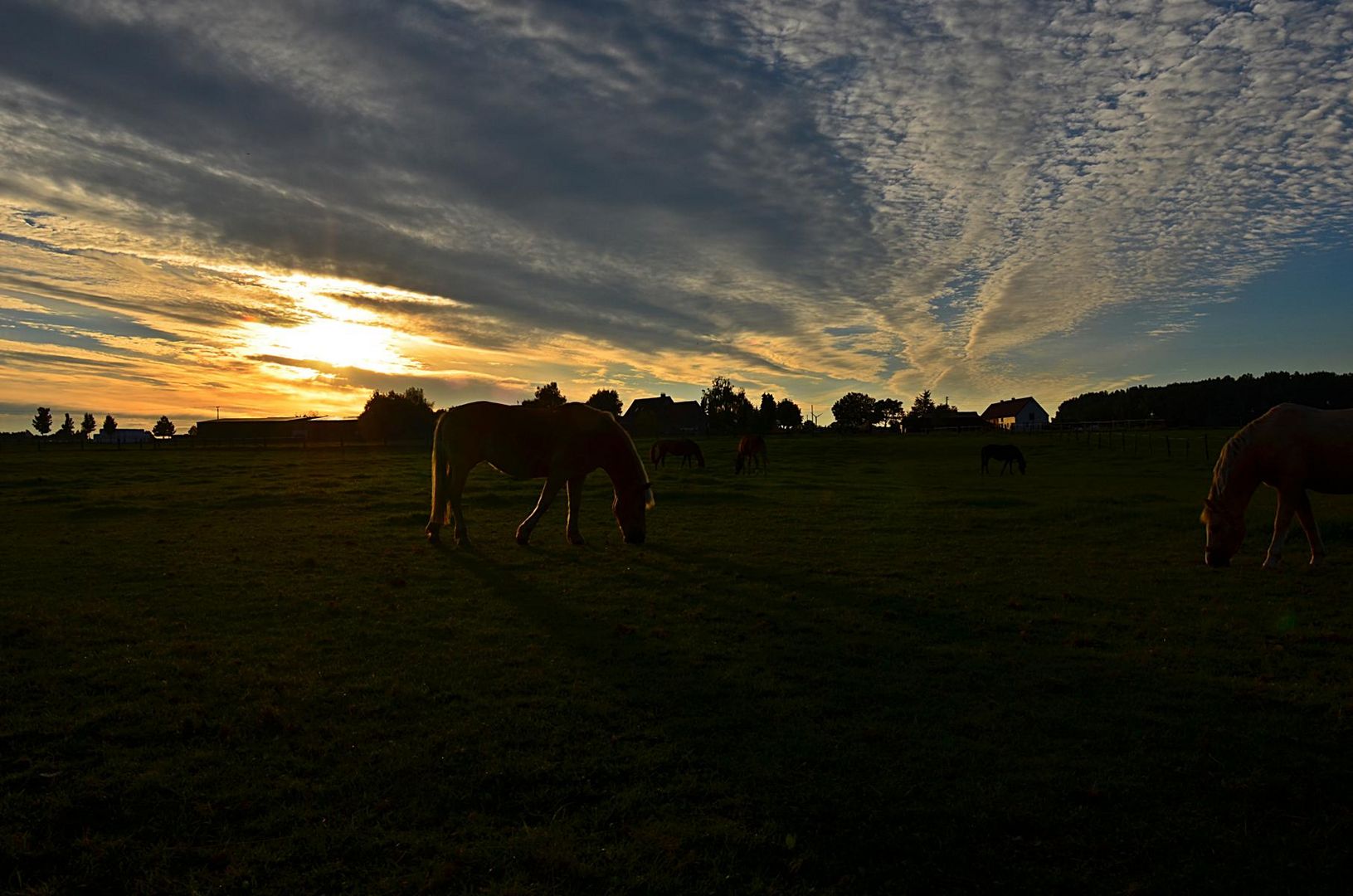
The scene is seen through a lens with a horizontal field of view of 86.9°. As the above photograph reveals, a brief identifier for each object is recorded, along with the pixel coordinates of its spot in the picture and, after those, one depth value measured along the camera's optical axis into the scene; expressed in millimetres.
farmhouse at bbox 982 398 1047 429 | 127500
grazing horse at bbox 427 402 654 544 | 13125
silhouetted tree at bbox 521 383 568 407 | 96600
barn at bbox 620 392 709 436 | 115000
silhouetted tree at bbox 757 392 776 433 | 105875
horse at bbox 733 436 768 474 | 36641
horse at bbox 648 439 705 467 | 40156
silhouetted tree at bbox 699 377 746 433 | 108688
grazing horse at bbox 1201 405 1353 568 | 11047
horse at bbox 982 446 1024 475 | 37156
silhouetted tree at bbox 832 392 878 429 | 130125
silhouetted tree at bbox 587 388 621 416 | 101000
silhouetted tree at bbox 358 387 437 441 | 87500
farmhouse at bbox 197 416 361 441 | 108500
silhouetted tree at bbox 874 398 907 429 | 133000
